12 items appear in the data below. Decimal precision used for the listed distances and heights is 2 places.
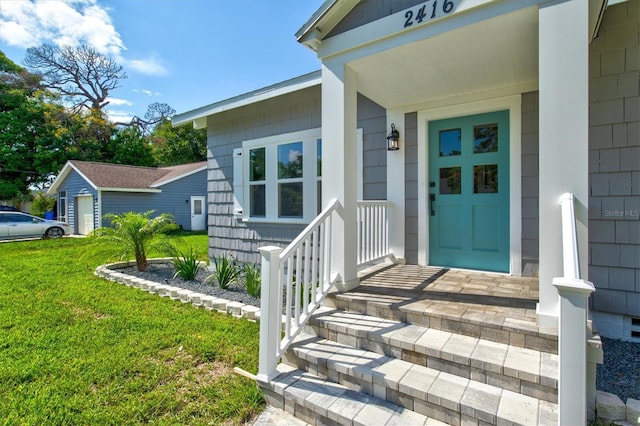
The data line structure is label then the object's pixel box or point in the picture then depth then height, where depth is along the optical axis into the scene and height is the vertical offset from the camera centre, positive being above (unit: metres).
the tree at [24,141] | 19.20 +4.38
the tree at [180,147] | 26.27 +5.37
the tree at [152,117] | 28.20 +8.74
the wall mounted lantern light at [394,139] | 4.36 +0.96
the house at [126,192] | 14.41 +1.00
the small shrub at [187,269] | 5.38 -0.93
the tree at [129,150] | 22.39 +4.43
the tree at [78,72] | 22.83 +10.42
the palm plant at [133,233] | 5.77 -0.35
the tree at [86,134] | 20.73 +5.20
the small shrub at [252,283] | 4.38 -0.96
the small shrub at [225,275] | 4.80 -0.93
